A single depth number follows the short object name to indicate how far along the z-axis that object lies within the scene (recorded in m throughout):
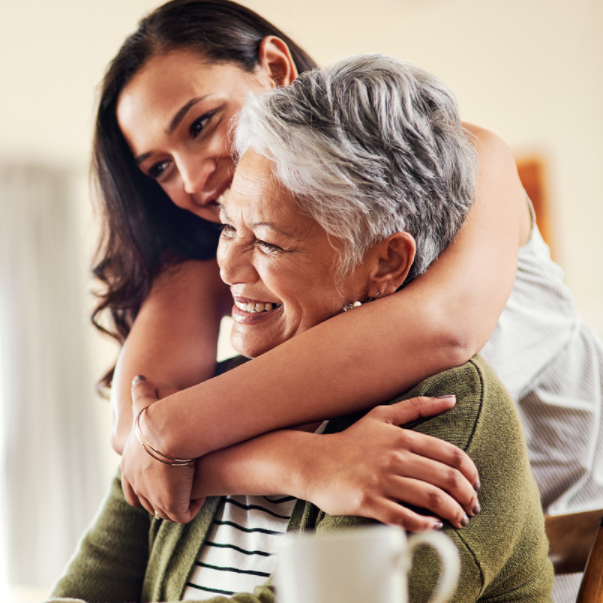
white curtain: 4.42
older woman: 0.95
